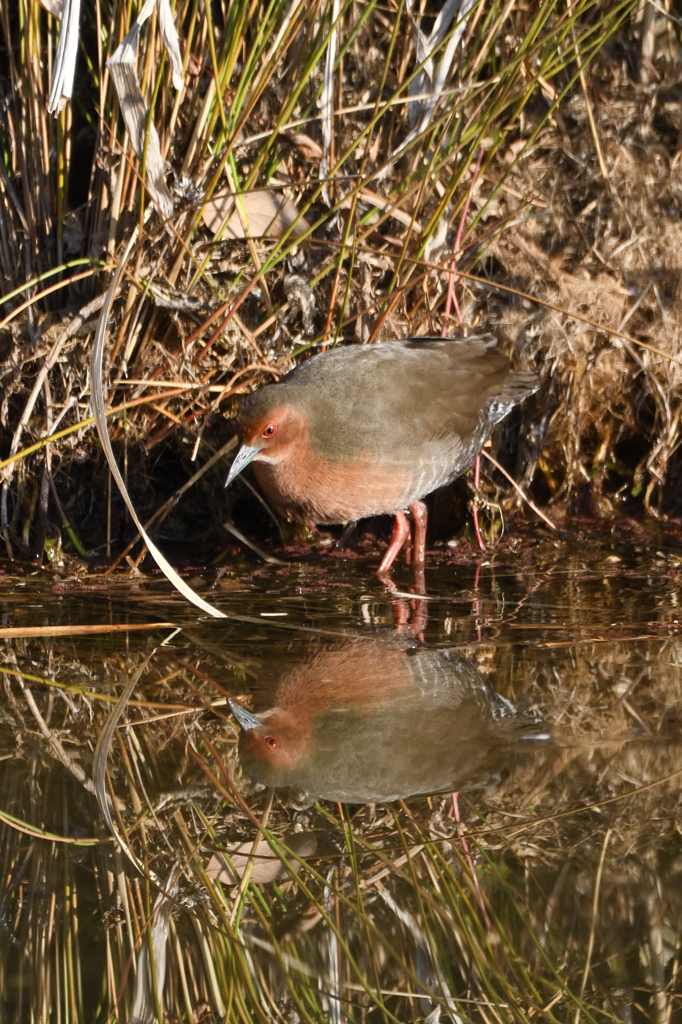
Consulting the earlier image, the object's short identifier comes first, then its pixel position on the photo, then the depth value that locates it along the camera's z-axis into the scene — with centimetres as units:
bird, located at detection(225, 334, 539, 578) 879
